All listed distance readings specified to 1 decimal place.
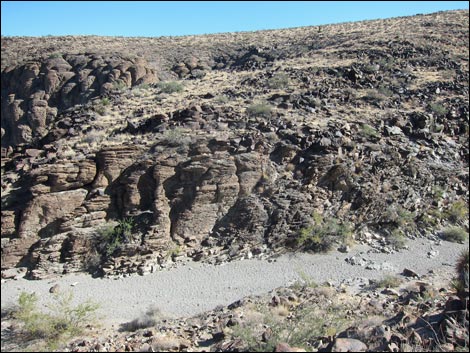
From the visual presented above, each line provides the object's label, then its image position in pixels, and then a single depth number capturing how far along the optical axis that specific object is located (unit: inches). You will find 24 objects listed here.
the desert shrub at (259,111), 648.4
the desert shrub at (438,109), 717.3
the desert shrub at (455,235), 523.5
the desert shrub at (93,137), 586.2
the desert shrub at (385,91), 778.2
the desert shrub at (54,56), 1128.6
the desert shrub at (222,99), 722.7
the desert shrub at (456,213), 569.3
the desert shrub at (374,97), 751.1
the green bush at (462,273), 272.8
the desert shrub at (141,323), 346.9
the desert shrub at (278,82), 813.2
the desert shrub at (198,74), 1004.0
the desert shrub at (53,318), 331.6
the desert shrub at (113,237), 468.1
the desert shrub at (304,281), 407.3
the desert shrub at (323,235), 492.1
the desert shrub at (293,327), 285.6
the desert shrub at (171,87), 837.2
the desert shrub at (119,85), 904.0
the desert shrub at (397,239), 505.4
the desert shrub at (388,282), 409.4
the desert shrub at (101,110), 725.3
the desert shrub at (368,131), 630.5
